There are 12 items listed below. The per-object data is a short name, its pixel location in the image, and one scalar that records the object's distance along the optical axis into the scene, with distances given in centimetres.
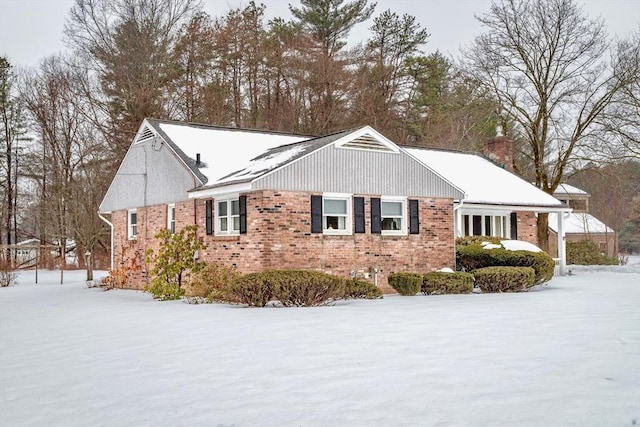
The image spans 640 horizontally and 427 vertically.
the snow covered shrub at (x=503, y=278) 2073
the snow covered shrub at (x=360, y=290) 1822
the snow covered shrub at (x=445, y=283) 1978
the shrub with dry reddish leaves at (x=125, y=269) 2570
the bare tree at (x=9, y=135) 4619
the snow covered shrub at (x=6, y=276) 2973
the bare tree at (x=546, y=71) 3381
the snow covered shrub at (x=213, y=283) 1827
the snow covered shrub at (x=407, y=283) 1955
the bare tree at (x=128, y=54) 3566
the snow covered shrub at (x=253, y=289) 1625
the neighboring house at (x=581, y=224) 5125
